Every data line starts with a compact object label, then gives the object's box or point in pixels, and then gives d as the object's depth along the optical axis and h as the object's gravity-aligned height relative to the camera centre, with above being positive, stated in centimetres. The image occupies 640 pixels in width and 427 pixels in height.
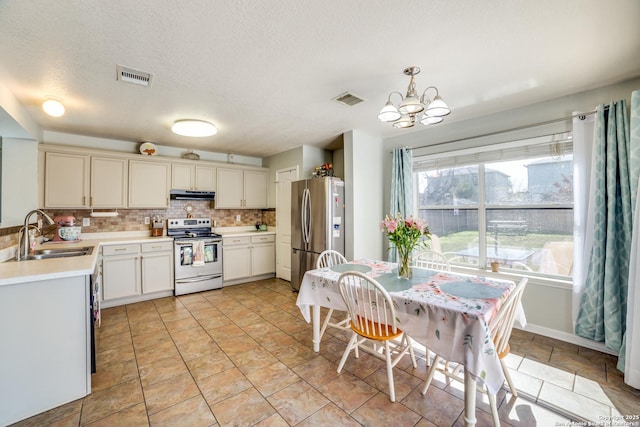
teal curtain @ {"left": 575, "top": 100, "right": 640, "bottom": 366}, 233 -13
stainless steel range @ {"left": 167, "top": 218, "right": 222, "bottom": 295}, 425 -68
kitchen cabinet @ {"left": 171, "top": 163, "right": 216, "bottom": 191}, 452 +67
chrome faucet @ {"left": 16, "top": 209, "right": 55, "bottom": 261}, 243 -28
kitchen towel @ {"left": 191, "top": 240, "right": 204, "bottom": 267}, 434 -62
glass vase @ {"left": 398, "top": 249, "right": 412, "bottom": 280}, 225 -43
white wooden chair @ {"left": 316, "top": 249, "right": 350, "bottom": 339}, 260 -61
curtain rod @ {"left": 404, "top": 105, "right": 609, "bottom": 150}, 257 +96
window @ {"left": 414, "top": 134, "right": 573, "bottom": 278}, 286 +12
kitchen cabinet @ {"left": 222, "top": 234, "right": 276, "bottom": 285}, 474 -78
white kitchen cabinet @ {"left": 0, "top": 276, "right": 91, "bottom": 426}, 171 -87
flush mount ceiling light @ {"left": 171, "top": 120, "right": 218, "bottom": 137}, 325 +109
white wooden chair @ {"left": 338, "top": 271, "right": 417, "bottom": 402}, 187 -72
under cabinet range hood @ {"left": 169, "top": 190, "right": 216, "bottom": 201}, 452 +36
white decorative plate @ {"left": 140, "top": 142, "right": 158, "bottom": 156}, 430 +107
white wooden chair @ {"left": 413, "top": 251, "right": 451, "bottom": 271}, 280 -54
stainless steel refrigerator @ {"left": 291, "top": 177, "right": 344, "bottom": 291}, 387 -9
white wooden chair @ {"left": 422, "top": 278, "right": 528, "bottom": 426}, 157 -70
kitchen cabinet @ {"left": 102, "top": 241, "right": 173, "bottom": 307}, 370 -82
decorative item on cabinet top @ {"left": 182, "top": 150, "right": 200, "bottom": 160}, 481 +107
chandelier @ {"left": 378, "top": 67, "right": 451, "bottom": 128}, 192 +77
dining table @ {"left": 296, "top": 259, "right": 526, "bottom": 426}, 146 -62
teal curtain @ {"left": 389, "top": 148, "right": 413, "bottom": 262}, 387 +46
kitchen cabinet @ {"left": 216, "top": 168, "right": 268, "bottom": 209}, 500 +52
